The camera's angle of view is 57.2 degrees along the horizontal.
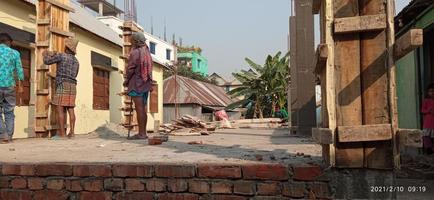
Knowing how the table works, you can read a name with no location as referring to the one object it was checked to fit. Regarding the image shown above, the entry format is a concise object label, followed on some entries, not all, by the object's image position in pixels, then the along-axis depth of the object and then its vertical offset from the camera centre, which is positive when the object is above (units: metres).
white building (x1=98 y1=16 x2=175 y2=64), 45.30 +8.31
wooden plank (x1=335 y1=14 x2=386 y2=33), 2.70 +0.63
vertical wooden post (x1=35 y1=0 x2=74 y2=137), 7.13 +0.94
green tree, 17.69 +1.41
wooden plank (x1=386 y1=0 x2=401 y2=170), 2.67 +0.19
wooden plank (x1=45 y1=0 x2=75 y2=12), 7.43 +2.17
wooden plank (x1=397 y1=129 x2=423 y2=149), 2.52 -0.14
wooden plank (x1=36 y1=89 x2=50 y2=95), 7.16 +0.46
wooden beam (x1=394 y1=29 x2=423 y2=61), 2.38 +0.45
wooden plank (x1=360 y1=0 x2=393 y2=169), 2.73 +0.20
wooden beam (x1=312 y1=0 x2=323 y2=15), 3.15 +0.89
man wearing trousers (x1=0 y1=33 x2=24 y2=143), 5.87 +0.47
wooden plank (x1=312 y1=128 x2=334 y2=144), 2.71 -0.14
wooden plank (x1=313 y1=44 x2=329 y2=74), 2.72 +0.42
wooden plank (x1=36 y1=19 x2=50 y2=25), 7.32 +1.76
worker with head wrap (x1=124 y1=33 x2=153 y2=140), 6.10 +0.59
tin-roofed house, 25.25 +1.05
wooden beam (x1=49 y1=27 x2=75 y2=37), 7.31 +1.61
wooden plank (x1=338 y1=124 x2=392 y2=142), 2.66 -0.12
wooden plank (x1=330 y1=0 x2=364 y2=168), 2.76 +0.23
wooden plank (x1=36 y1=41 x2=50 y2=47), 7.28 +1.35
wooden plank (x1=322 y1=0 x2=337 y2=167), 2.75 +0.23
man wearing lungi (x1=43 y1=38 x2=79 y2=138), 6.59 +0.60
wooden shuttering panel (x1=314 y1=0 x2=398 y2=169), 2.69 +0.19
